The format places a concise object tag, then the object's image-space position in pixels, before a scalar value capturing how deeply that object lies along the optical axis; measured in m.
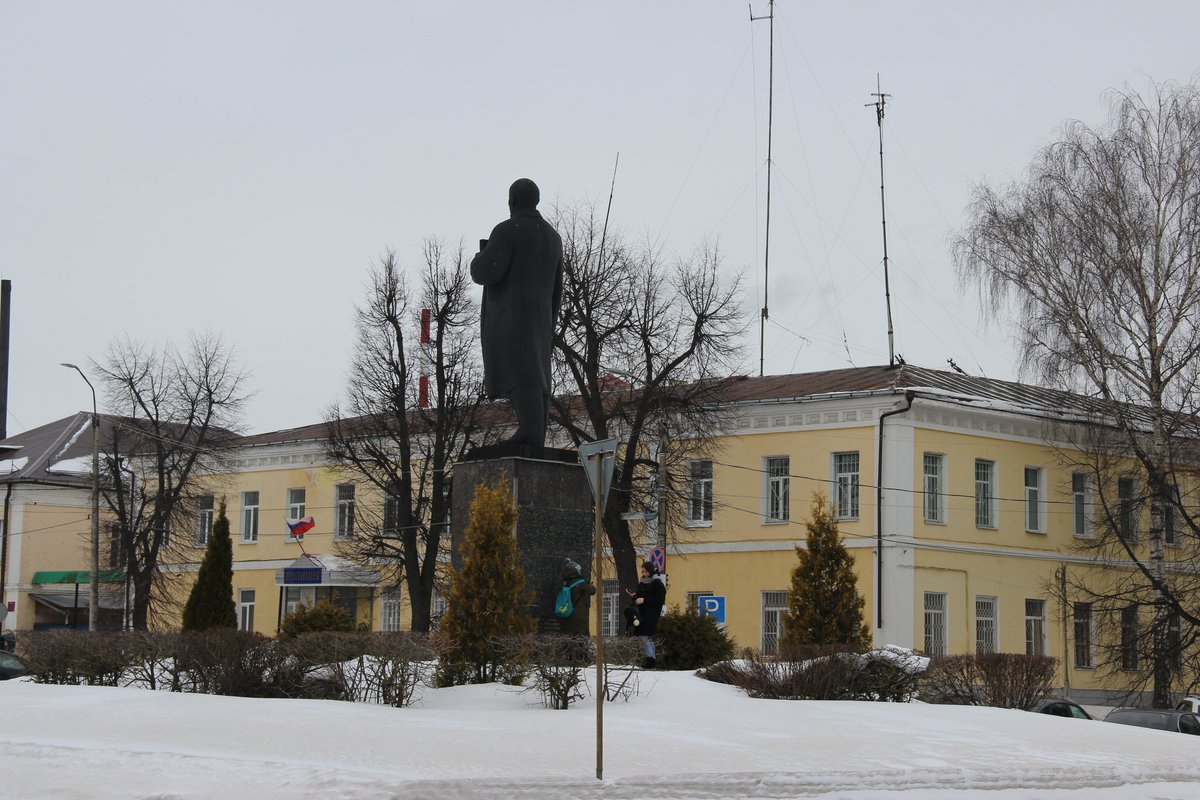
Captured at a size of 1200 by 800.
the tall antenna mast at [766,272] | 39.97
